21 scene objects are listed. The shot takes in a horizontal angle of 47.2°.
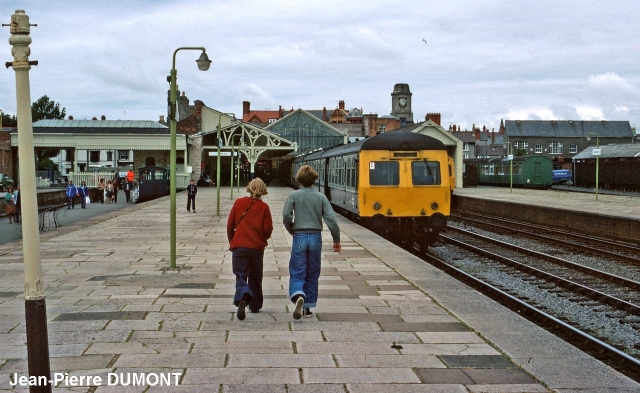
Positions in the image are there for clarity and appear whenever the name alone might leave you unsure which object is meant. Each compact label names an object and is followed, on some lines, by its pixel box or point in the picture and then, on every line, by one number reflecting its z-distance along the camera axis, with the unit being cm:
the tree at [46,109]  10849
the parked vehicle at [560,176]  6612
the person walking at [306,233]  754
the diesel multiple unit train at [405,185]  1723
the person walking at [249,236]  748
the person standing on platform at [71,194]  3462
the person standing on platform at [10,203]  2619
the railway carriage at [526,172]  5456
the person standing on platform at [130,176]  4113
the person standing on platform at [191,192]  2690
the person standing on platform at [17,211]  2623
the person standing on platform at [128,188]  4134
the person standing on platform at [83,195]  3569
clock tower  12581
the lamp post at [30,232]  454
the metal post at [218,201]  2575
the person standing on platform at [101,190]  4159
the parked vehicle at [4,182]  5000
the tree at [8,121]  9769
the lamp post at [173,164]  1134
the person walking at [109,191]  4097
